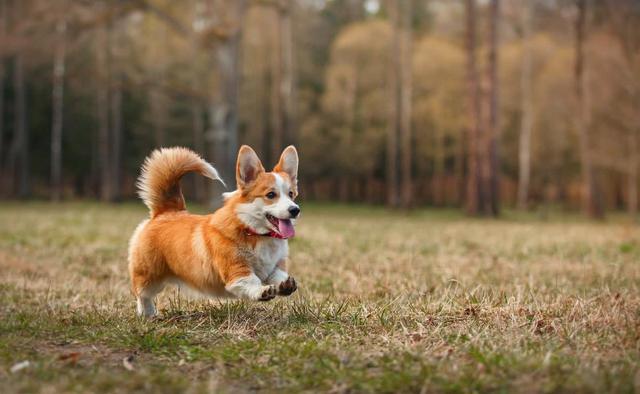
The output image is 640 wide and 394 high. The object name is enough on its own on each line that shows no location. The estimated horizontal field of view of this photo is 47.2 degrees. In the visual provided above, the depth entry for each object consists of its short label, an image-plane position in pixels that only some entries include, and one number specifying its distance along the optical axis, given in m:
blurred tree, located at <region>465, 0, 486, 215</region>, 22.16
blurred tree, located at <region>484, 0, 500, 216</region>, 21.66
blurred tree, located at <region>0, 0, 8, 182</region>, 29.11
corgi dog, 4.46
